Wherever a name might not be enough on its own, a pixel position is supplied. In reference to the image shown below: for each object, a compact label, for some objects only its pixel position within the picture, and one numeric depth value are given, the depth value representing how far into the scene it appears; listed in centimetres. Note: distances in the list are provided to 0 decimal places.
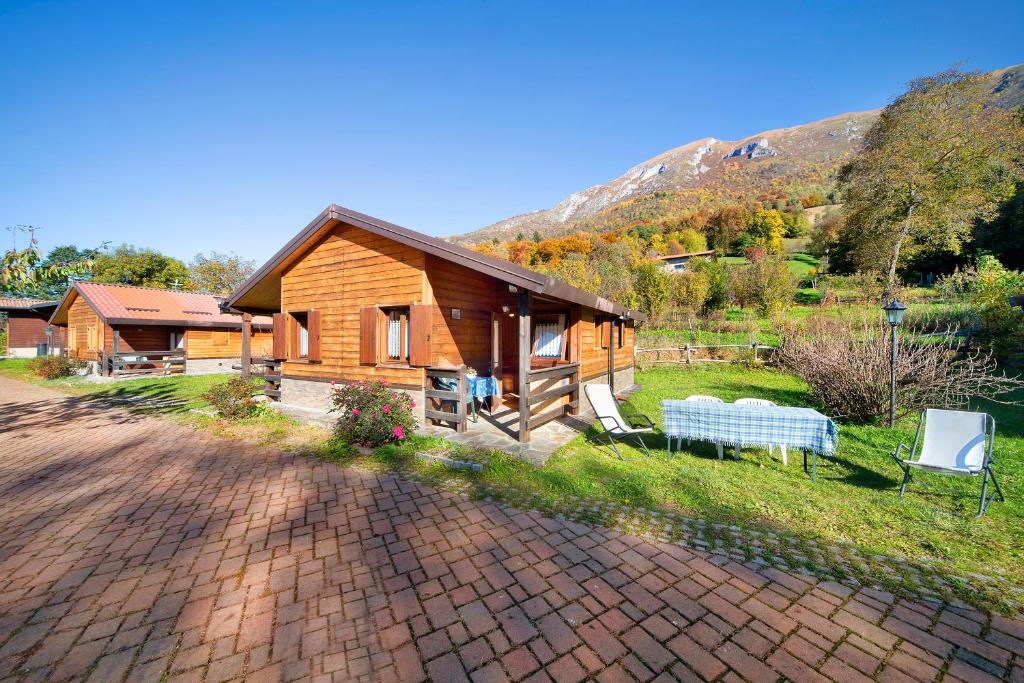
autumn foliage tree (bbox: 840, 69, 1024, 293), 1906
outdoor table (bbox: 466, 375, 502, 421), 737
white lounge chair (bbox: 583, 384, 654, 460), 588
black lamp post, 666
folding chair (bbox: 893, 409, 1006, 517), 412
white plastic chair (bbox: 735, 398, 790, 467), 583
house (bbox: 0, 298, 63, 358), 2419
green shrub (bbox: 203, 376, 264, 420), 814
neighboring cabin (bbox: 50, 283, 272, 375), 1555
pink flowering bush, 599
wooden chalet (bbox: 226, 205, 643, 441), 662
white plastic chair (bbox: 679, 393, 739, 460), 595
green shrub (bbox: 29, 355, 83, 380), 1545
